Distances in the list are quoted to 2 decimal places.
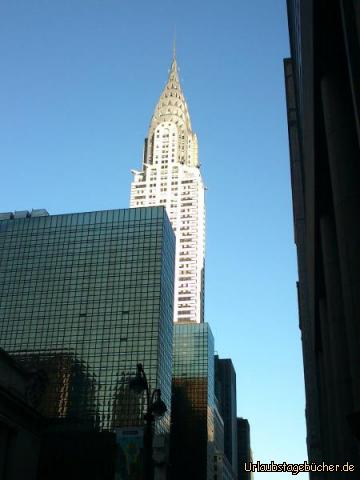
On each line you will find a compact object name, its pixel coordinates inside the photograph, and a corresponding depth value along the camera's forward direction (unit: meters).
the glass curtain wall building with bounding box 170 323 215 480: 166.62
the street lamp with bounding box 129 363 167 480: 24.21
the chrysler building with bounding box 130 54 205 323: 197.50
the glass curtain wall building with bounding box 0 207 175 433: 120.56
